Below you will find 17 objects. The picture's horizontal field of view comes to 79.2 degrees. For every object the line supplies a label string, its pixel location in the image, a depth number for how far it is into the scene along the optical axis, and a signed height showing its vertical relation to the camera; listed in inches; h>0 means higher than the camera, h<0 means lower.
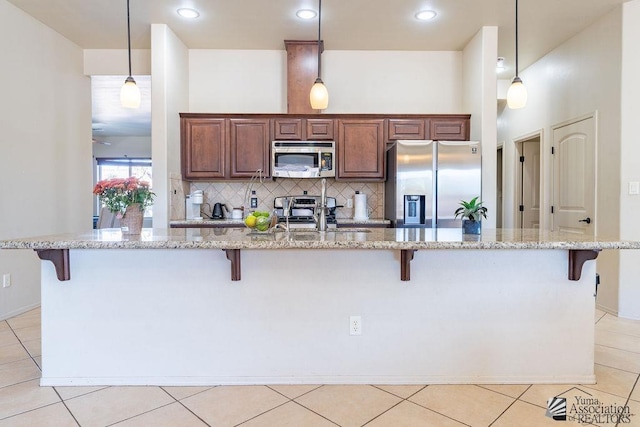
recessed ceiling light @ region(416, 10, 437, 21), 145.1 +72.6
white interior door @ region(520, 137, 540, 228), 209.0 +13.6
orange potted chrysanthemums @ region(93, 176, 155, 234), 90.8 +2.1
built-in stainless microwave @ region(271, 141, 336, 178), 167.6 +20.5
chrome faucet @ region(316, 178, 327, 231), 100.0 -2.5
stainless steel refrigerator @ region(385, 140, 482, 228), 154.3 +11.0
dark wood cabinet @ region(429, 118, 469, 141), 169.6 +33.4
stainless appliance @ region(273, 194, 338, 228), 169.2 -1.4
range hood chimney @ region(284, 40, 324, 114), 172.6 +60.2
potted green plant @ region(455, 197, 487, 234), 92.3 -3.6
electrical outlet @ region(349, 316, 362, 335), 89.0 -27.5
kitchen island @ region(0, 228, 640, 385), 88.5 -25.7
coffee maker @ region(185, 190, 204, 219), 174.2 +1.2
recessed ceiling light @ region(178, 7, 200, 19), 143.4 +72.9
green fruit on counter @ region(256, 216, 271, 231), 91.7 -4.0
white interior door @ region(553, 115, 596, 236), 153.5 +12.1
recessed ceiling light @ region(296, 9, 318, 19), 144.8 +73.0
